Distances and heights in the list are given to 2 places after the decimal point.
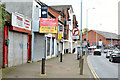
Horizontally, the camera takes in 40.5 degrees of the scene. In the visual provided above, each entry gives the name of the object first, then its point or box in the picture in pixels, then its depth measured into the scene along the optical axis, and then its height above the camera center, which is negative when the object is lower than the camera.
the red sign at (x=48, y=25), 16.25 +1.40
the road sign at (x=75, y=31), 15.32 +0.71
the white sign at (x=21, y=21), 12.84 +1.54
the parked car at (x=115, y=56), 20.00 -2.12
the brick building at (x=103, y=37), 74.50 +0.92
